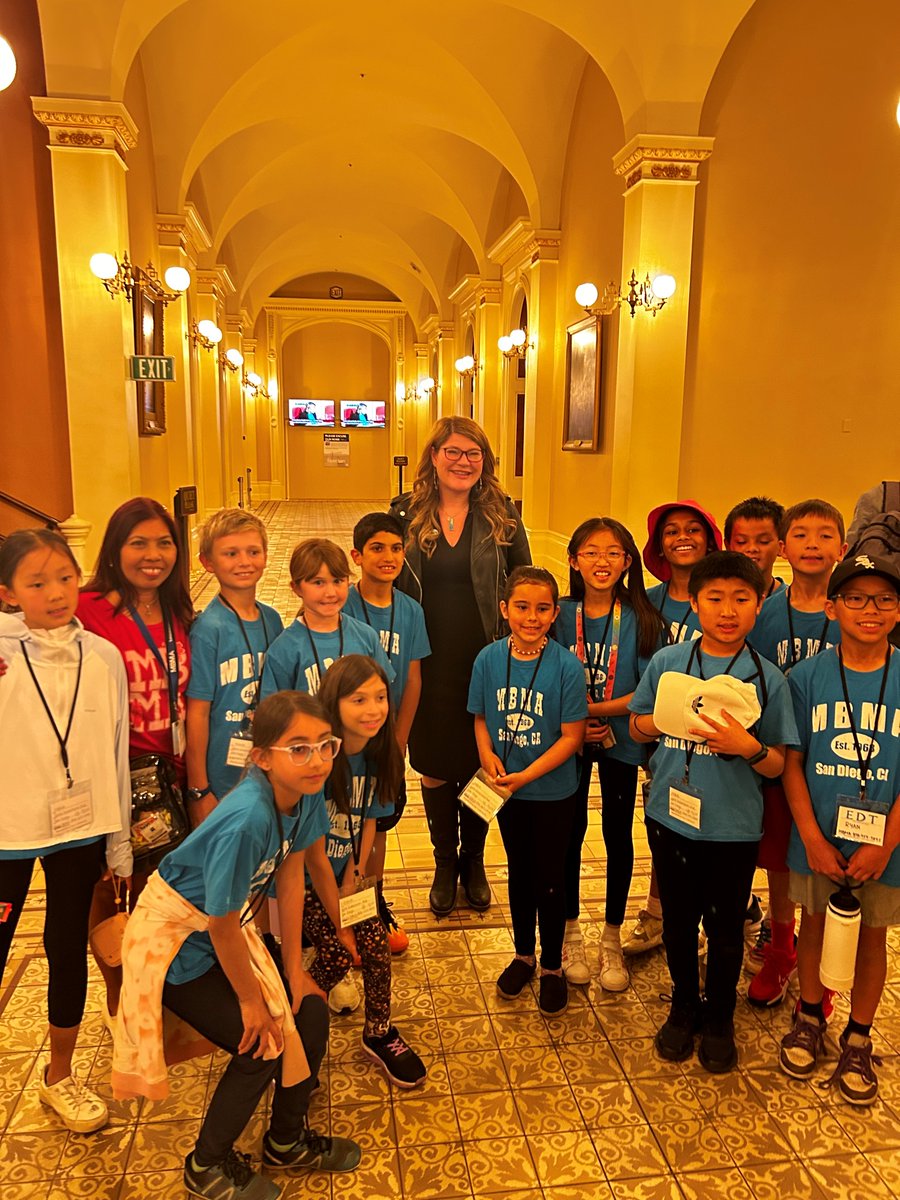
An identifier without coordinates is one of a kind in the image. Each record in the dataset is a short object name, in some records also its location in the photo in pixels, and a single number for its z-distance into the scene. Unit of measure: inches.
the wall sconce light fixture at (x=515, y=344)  461.1
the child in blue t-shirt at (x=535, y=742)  106.8
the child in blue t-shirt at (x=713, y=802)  94.5
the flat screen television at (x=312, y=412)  1056.2
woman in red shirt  95.3
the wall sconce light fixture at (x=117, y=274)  272.1
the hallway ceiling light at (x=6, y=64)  142.1
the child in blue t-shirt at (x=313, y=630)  101.3
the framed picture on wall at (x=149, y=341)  319.0
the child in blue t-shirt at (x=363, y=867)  95.3
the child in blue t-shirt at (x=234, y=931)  74.5
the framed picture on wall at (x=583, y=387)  346.9
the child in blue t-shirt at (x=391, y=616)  112.7
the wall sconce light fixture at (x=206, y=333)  497.5
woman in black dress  122.4
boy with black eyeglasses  91.1
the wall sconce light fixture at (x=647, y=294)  280.5
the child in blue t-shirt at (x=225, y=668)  99.7
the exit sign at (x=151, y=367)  287.1
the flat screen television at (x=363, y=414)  1069.8
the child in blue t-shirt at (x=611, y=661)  111.3
